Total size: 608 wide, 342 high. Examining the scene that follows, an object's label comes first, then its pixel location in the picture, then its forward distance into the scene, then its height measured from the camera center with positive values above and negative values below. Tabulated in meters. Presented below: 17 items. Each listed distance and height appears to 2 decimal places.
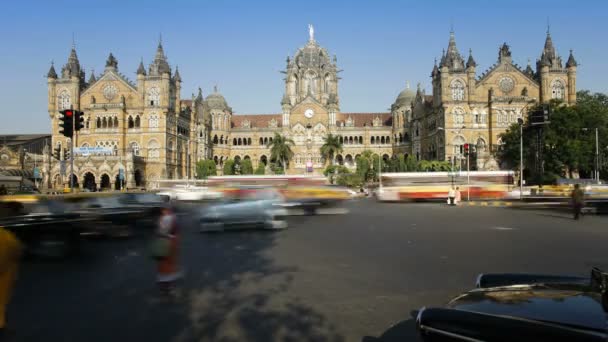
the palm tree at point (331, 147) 82.00 +4.62
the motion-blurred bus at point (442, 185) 39.94 -1.03
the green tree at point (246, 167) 82.00 +1.33
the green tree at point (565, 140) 51.62 +3.59
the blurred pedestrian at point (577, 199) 19.72 -1.11
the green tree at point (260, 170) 79.74 +0.79
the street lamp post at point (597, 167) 47.38 +0.51
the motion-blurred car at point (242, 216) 16.39 -1.45
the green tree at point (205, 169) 76.38 +0.98
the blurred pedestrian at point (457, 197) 32.60 -1.64
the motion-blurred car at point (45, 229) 10.65 -1.21
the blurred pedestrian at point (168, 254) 7.68 -1.29
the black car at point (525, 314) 2.92 -0.93
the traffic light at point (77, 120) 20.20 +2.38
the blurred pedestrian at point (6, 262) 5.47 -1.00
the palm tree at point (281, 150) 80.38 +4.11
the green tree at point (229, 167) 79.38 +1.31
